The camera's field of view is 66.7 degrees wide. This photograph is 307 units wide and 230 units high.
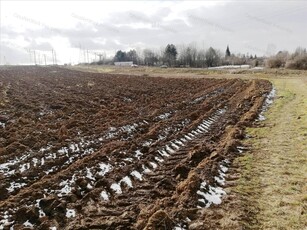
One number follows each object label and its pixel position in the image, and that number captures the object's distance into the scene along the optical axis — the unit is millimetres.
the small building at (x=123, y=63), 80774
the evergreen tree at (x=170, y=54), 73820
